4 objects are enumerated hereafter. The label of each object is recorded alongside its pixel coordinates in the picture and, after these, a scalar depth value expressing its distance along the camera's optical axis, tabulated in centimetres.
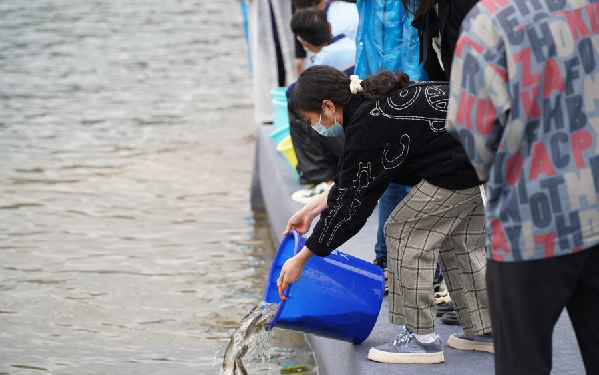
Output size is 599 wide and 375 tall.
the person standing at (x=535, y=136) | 460
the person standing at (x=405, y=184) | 646
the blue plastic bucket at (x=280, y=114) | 1359
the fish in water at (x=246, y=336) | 715
